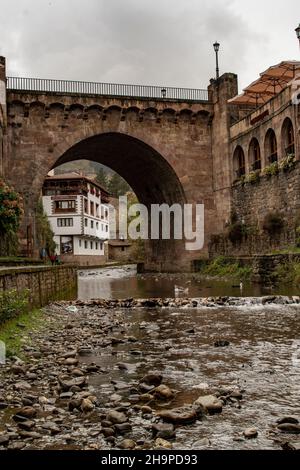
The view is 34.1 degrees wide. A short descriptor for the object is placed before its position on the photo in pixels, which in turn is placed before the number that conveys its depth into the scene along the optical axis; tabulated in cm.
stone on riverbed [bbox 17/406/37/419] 440
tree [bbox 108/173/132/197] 10594
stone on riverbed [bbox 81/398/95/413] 462
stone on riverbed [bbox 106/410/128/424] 429
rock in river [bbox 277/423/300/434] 411
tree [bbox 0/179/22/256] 1841
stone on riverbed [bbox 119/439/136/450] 379
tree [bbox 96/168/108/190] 10994
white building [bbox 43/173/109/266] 5903
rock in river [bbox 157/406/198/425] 434
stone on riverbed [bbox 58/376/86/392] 530
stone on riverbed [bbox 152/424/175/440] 402
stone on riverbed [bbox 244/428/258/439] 401
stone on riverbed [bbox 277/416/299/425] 429
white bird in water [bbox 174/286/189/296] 1734
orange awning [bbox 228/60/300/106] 2550
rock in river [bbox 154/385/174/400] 504
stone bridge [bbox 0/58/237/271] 2845
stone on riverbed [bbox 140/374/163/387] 562
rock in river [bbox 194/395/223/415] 464
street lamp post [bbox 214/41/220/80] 3019
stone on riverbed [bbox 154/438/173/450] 379
